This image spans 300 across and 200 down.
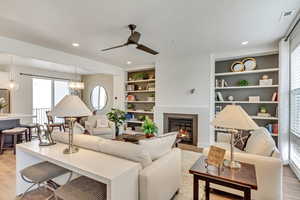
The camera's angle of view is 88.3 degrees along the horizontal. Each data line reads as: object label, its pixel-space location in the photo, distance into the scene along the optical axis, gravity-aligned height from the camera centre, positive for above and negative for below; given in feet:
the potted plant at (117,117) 13.97 -1.69
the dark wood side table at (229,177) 4.39 -2.37
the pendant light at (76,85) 16.66 +1.45
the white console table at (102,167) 4.06 -2.09
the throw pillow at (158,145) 5.67 -1.80
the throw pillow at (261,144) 6.56 -2.04
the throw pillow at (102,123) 16.14 -2.58
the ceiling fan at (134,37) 9.09 +3.76
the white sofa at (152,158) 4.97 -2.31
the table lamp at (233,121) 5.10 -0.74
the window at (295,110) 9.43 -0.73
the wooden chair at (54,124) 18.64 -3.10
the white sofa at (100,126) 15.28 -2.90
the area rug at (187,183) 6.99 -4.43
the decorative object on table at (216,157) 4.99 -1.91
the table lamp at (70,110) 5.98 -0.46
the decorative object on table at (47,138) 7.16 -1.91
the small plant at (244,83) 13.65 +1.42
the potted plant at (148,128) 11.22 -2.13
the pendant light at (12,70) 18.51 +3.36
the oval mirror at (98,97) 24.58 +0.24
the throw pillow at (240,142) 8.87 -2.56
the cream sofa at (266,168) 5.89 -2.64
